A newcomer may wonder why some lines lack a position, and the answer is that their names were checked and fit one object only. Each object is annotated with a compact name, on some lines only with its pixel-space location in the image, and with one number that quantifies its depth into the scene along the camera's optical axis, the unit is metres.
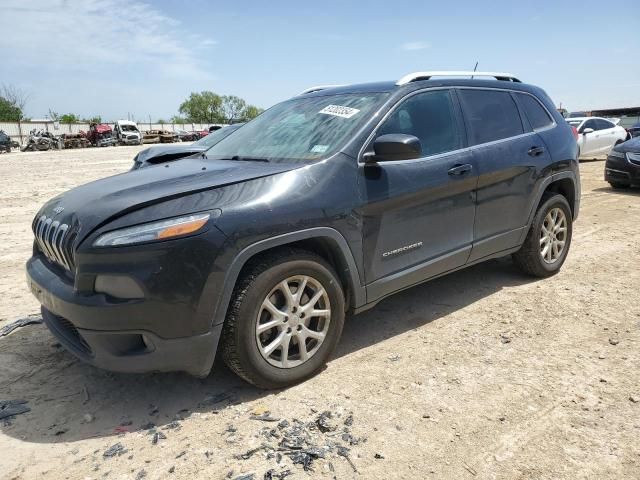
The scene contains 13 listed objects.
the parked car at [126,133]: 44.97
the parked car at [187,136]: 54.06
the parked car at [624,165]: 9.67
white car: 15.05
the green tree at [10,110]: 68.63
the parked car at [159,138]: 49.00
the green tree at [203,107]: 107.12
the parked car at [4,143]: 35.28
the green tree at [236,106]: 110.94
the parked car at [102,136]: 44.69
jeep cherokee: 2.54
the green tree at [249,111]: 117.75
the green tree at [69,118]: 87.00
